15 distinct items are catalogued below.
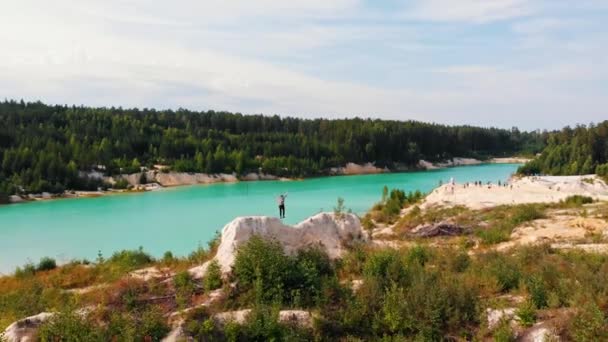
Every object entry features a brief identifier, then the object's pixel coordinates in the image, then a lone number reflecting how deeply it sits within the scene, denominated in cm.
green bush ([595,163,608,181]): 6190
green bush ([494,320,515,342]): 916
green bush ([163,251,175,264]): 1545
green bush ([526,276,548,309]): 1016
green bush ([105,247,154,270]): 1681
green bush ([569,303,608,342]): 863
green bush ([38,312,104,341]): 966
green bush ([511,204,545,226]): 2438
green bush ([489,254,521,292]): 1139
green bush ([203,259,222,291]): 1170
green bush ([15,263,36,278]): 1898
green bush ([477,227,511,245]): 2080
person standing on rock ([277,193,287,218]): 2788
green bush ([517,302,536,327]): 962
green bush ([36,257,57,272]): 1994
